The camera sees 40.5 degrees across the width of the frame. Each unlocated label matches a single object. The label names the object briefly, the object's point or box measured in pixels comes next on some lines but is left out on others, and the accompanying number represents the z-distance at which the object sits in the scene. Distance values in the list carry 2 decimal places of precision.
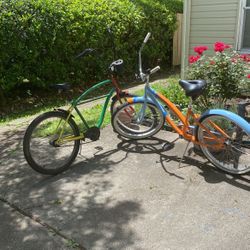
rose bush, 4.75
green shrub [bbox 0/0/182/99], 6.33
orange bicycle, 3.67
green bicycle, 3.78
